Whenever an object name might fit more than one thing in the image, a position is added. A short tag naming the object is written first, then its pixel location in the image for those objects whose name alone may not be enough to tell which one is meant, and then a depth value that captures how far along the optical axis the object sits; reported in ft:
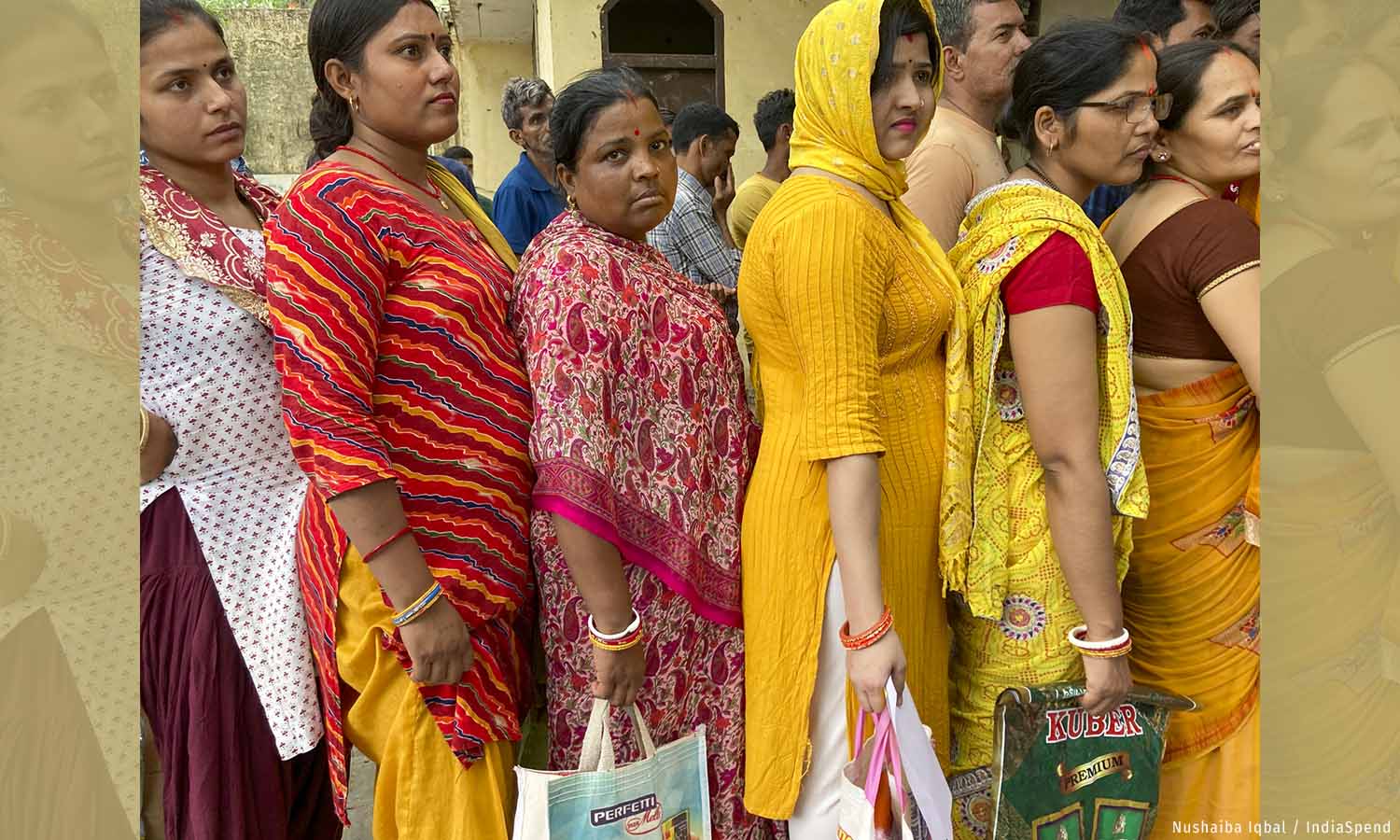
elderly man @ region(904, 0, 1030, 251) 8.88
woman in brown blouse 6.64
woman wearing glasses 6.22
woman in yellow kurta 5.82
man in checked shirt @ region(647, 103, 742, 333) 15.98
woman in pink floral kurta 5.84
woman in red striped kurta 5.44
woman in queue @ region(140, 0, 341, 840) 6.32
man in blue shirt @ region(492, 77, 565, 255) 15.61
